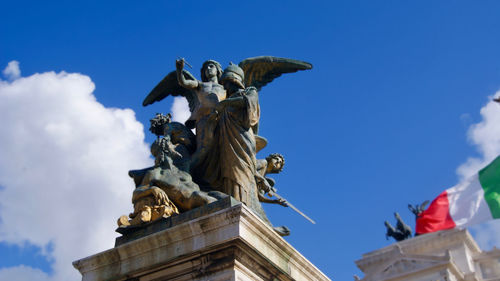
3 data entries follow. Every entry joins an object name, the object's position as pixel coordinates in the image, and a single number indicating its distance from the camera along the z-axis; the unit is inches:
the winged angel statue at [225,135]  311.3
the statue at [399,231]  2237.2
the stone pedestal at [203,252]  255.6
